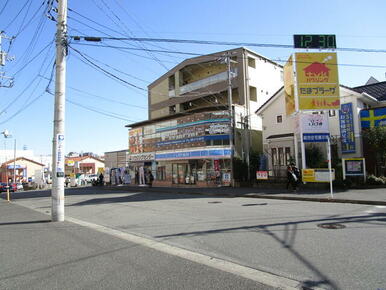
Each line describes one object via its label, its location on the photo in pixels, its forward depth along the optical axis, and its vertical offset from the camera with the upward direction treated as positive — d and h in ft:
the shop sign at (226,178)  80.33 -3.14
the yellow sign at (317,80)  61.52 +17.50
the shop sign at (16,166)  212.93 +4.81
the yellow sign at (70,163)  215.51 +6.10
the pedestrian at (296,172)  58.80 -1.53
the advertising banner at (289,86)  64.90 +17.65
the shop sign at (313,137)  62.44 +5.71
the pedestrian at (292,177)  57.67 -2.44
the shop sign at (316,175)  57.21 -2.20
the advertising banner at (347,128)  68.90 +8.28
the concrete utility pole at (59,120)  34.22 +6.10
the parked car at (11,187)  130.96 -6.31
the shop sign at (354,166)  56.29 -0.63
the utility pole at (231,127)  77.72 +11.23
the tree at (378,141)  59.41 +4.24
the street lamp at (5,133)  114.45 +15.39
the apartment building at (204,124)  84.94 +14.01
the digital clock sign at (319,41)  57.16 +24.06
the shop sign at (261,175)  70.84 -2.30
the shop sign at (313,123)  63.00 +8.83
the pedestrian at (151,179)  103.92 -3.63
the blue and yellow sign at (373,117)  65.87 +10.26
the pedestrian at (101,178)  127.85 -3.38
